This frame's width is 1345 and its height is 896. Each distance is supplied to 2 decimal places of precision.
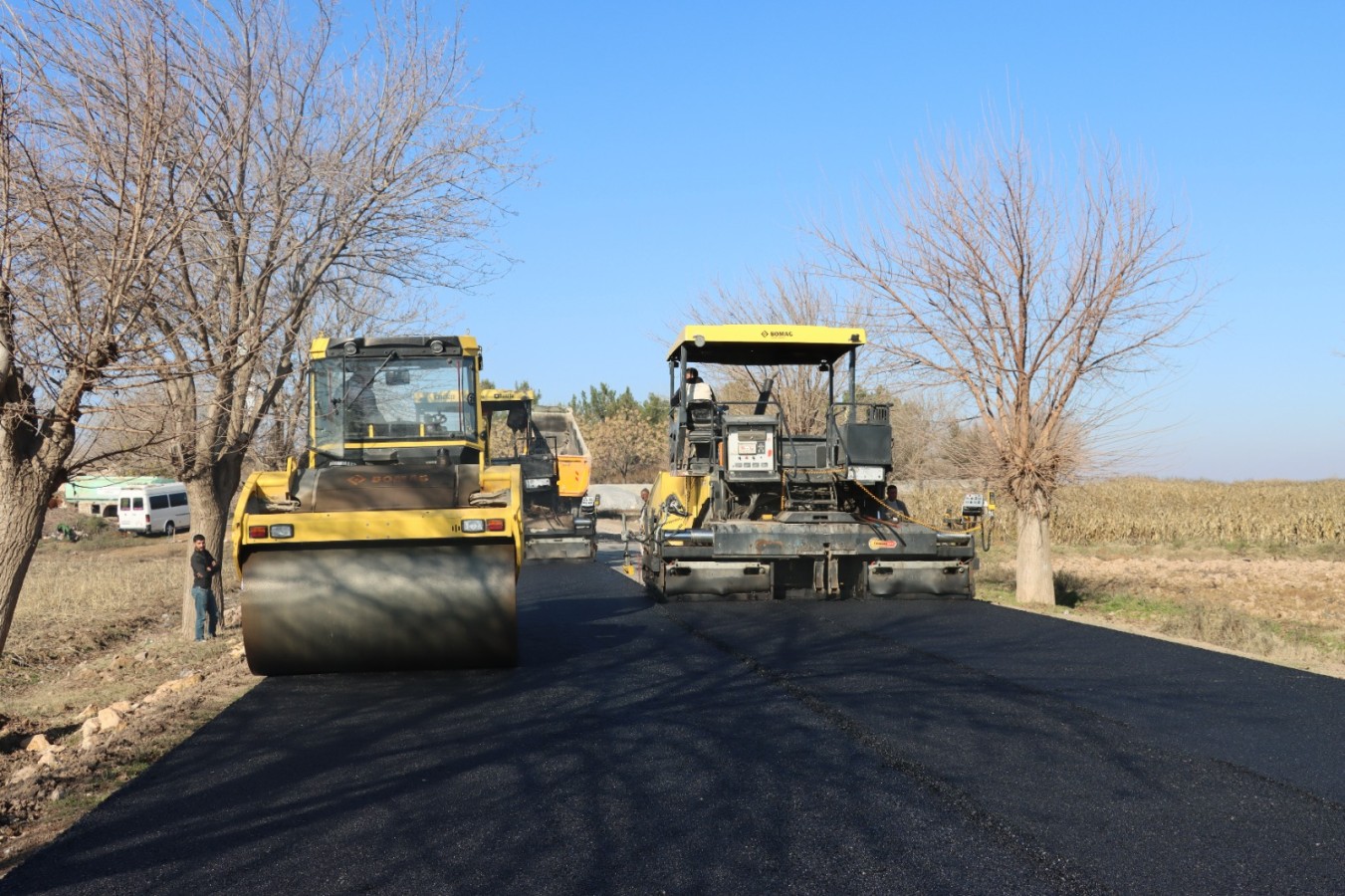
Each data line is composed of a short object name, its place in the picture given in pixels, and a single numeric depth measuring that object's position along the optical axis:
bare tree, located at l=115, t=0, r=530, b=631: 12.12
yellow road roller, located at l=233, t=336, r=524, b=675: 8.77
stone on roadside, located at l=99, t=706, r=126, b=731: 8.46
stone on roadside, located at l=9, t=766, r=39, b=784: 6.78
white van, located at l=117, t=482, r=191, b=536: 46.72
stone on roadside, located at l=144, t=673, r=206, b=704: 9.78
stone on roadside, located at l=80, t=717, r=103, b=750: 8.04
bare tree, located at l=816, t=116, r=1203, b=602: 14.16
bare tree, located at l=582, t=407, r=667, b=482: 72.44
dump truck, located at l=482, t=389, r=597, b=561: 21.77
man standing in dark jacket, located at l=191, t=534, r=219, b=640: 14.93
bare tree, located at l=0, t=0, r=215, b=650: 7.79
